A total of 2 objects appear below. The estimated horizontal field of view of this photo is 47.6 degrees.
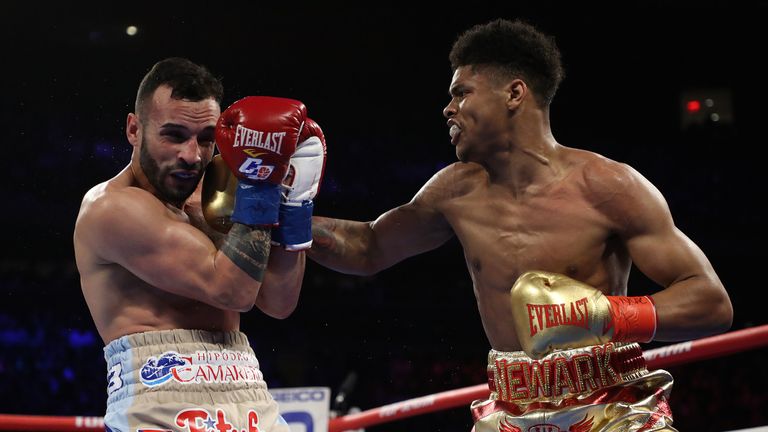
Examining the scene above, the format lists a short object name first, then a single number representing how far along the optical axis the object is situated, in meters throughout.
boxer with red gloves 1.88
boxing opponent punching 2.02
